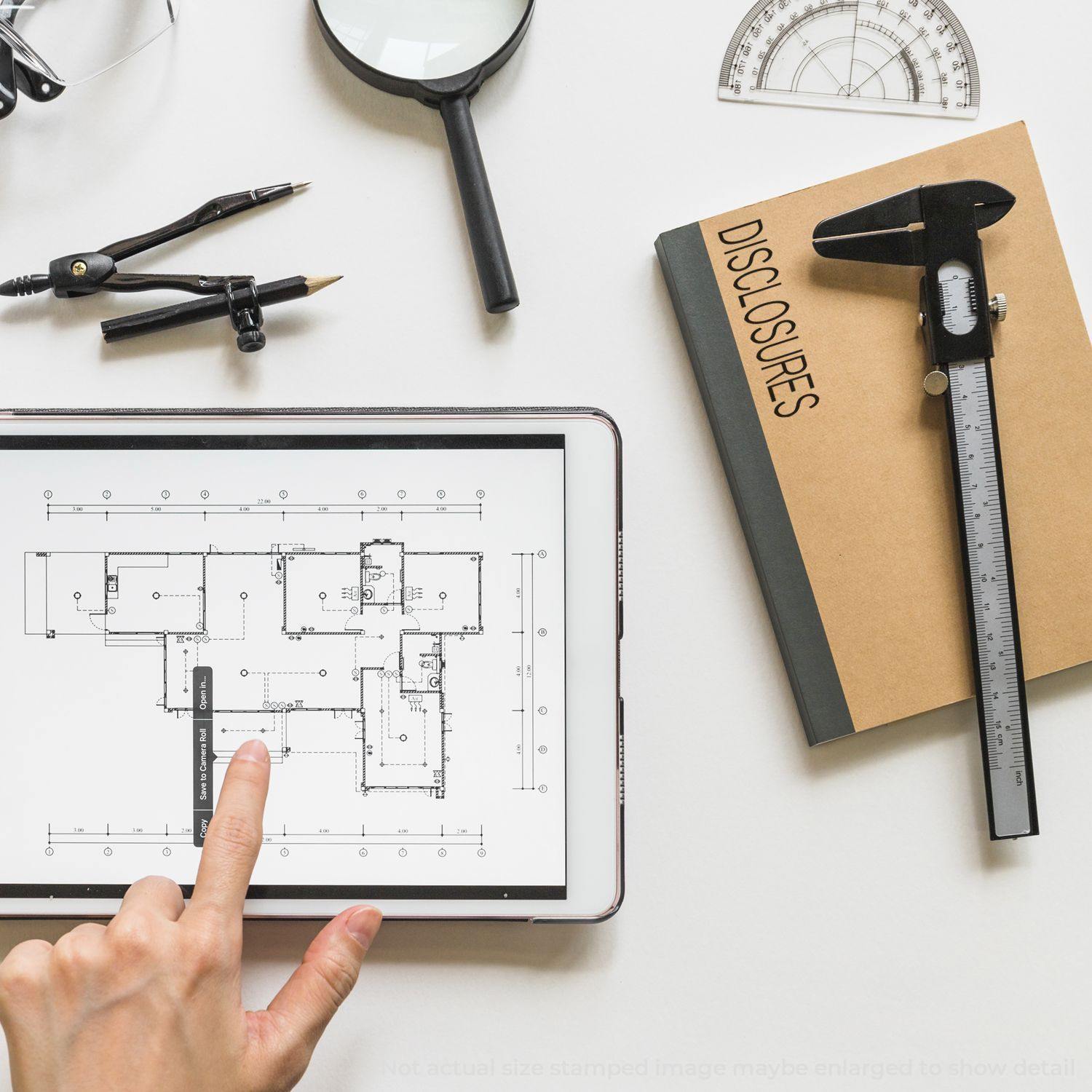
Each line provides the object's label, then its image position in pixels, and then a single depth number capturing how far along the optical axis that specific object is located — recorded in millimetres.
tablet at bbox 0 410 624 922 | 664
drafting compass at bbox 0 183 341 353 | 674
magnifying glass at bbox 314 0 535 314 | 675
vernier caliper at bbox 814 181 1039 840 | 671
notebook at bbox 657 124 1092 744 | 693
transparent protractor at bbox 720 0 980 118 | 710
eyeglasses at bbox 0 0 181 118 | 710
